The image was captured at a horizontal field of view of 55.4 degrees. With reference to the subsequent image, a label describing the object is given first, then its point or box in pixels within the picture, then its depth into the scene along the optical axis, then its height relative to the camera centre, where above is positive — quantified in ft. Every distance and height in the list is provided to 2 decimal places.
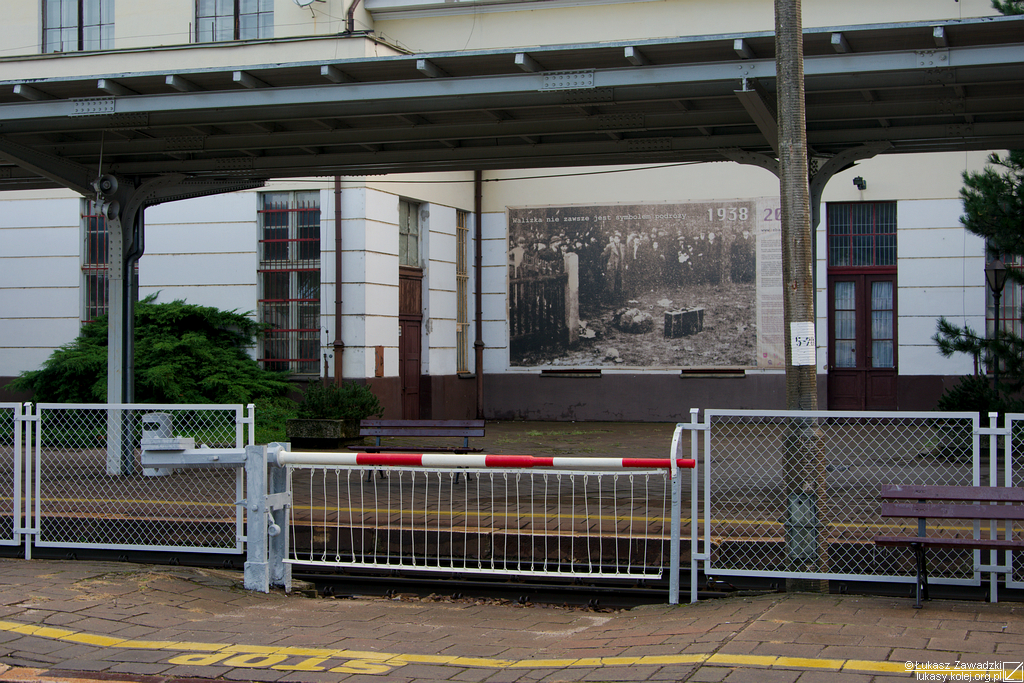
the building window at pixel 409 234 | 63.00 +8.03
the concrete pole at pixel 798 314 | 22.98 +0.99
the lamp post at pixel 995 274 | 58.65 +4.98
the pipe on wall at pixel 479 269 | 69.72 +6.32
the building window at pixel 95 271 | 62.08 +5.59
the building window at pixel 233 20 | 60.34 +21.03
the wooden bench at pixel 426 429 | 38.17 -2.91
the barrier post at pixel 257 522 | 25.03 -4.25
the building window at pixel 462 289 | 69.31 +4.81
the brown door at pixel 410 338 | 62.75 +1.24
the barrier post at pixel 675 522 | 22.80 -3.89
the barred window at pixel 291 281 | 58.90 +4.68
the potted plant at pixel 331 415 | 46.34 -2.95
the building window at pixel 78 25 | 62.85 +21.67
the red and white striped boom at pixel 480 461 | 23.15 -2.54
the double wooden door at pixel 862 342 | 63.72 +0.84
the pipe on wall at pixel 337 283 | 57.41 +4.38
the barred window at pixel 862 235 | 63.57 +7.89
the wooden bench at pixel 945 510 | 20.77 -3.38
